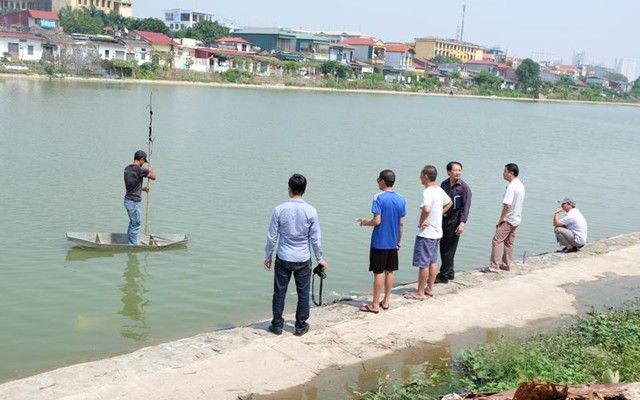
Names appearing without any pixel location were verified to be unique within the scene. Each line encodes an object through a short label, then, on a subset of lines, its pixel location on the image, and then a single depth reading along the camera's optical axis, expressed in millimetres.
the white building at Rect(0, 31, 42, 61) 66488
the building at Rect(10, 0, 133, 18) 117500
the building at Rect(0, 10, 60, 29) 91562
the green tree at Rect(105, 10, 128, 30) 95825
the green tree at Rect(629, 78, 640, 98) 162538
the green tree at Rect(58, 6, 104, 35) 88500
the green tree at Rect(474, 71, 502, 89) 120625
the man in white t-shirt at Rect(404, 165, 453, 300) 7922
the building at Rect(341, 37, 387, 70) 118312
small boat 11211
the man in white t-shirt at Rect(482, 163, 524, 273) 9359
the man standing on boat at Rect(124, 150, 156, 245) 10852
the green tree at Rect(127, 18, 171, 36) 93438
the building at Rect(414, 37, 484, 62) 153750
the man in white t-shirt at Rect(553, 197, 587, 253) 11586
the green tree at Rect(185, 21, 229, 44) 101644
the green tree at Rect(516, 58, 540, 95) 128500
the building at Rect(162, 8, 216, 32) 129875
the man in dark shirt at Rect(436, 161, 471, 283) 8688
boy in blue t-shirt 7301
